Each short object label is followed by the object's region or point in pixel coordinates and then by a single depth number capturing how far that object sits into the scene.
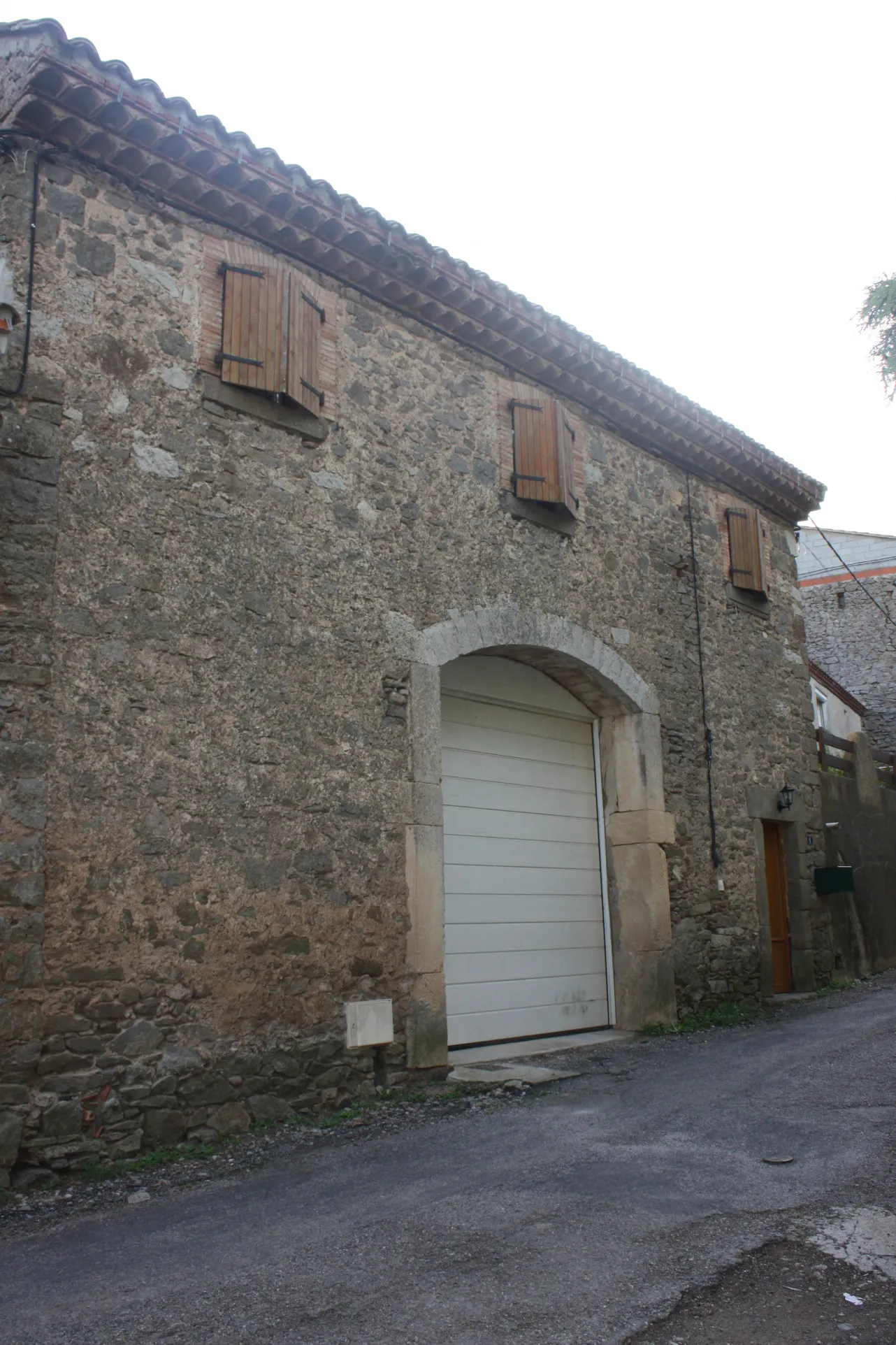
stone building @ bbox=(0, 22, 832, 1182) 5.23
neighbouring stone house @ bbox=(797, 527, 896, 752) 20.64
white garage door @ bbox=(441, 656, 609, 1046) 7.64
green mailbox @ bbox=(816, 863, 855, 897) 10.94
